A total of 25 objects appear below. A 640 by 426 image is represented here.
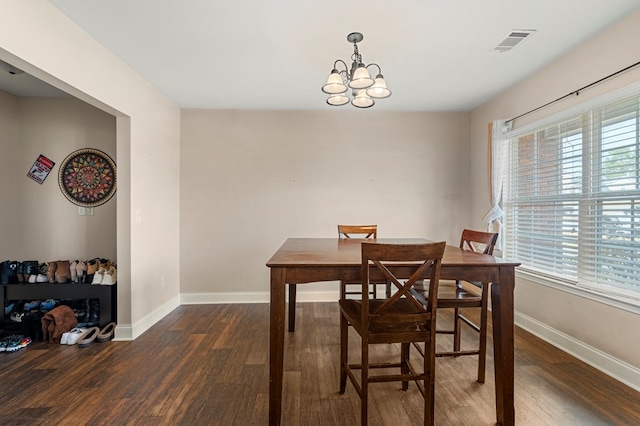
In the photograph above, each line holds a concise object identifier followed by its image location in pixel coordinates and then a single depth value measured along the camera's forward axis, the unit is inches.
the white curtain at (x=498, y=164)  129.6
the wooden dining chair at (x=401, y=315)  58.7
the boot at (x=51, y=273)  118.2
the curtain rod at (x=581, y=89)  81.8
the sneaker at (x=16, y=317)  119.0
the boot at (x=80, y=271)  118.0
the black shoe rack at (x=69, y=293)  115.3
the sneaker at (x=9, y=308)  119.0
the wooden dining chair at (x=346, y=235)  113.4
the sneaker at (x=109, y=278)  114.1
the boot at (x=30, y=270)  118.2
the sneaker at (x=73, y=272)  118.1
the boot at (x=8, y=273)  117.2
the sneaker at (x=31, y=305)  119.9
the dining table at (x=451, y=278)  63.7
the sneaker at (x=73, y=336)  106.4
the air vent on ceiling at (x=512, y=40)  88.4
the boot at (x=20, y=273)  118.3
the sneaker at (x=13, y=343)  100.8
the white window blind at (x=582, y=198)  83.9
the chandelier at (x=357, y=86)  78.2
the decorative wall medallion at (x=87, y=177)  130.3
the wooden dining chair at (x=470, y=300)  79.6
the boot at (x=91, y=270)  117.9
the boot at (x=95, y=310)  117.0
